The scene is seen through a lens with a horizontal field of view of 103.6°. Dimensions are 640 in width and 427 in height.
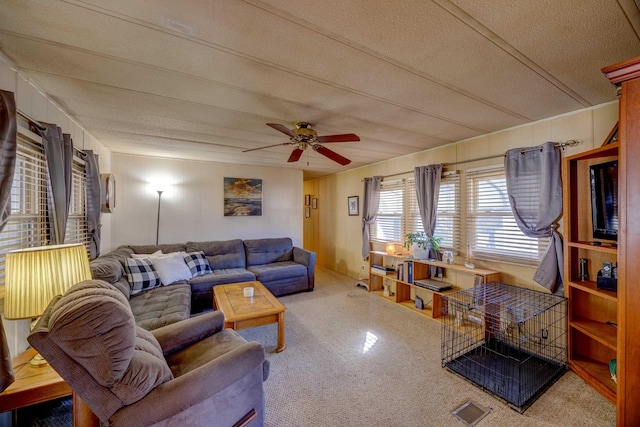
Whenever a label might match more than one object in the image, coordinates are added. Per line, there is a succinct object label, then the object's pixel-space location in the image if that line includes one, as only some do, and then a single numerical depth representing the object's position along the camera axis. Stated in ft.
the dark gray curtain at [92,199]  9.46
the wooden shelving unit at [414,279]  10.09
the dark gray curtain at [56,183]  6.42
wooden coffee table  7.89
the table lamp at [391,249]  13.83
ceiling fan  7.76
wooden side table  3.90
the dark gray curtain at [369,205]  15.46
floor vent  5.57
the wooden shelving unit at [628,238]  4.49
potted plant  11.61
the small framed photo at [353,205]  17.30
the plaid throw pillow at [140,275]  10.18
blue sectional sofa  8.41
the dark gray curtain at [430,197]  11.72
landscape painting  16.14
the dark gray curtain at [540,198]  8.04
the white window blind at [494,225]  9.07
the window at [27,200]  5.42
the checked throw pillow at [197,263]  12.55
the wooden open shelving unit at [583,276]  6.99
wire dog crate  6.81
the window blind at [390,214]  14.24
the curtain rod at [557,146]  7.90
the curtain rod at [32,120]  5.70
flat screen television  6.34
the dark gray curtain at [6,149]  4.48
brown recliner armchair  3.25
